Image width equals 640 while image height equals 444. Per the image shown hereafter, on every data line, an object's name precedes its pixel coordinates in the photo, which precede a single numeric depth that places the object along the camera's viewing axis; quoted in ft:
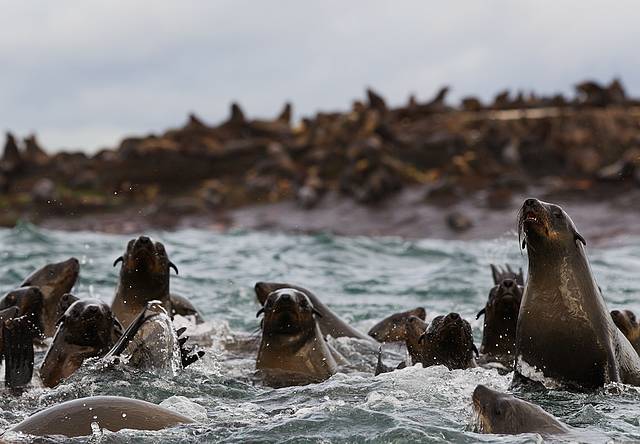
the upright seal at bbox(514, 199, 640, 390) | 55.42
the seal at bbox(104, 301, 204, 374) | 57.11
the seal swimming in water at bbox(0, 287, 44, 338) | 70.38
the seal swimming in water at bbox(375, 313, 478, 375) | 58.70
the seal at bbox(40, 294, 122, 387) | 59.00
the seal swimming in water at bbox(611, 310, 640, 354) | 66.13
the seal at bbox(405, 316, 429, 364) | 60.13
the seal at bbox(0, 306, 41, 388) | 56.70
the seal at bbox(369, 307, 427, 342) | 77.05
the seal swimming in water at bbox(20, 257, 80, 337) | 78.12
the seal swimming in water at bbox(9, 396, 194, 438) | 44.86
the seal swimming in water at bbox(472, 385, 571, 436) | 43.60
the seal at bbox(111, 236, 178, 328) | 71.56
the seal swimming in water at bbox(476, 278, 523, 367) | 65.05
